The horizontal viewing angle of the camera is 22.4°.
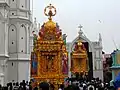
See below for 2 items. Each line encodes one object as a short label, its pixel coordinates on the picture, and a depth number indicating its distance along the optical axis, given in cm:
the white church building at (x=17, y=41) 4325
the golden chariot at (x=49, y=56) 2392
